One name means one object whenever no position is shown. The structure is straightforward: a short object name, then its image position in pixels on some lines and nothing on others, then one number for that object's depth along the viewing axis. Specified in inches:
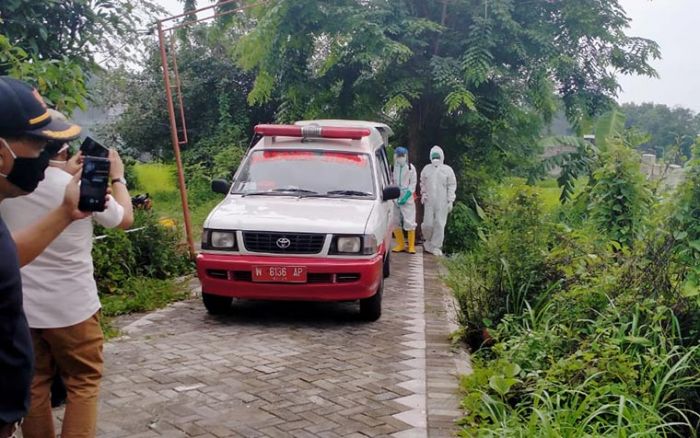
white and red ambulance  269.3
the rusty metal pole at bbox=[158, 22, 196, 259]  353.7
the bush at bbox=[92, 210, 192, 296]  316.8
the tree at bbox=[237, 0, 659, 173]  513.0
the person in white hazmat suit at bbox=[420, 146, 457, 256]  493.0
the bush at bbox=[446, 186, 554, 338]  242.4
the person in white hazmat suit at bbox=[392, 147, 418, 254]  478.9
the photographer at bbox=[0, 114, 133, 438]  135.8
